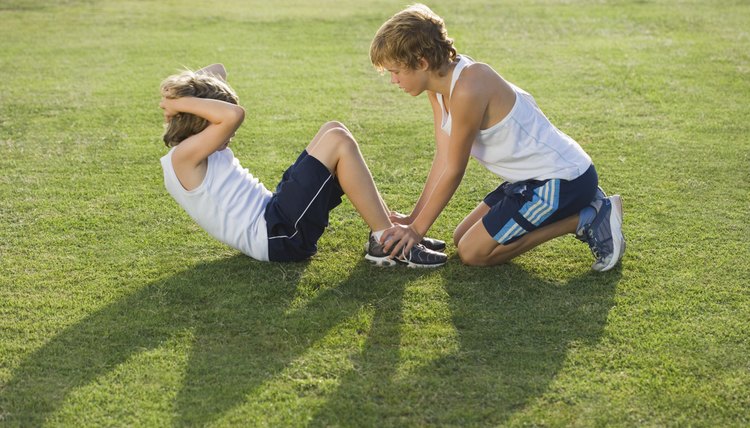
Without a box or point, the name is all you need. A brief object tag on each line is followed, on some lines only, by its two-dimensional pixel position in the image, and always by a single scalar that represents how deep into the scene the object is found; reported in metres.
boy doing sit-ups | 3.67
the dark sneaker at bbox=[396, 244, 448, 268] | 3.73
